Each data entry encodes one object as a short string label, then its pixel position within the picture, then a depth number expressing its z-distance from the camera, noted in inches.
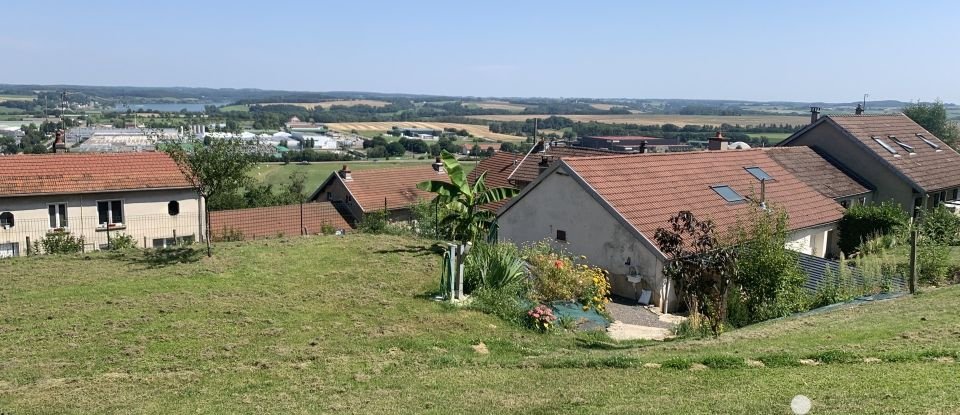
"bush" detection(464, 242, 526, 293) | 657.6
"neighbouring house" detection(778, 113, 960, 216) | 1261.1
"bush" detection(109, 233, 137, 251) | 941.8
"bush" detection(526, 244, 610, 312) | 674.8
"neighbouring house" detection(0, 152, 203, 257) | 1099.3
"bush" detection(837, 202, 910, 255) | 1013.8
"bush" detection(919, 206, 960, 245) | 1028.5
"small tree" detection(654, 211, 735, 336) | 512.7
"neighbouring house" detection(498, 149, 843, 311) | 815.7
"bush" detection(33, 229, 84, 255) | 879.1
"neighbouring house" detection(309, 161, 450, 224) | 1592.0
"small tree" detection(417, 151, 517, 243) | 850.1
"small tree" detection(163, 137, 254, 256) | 725.9
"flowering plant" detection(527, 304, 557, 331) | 573.9
